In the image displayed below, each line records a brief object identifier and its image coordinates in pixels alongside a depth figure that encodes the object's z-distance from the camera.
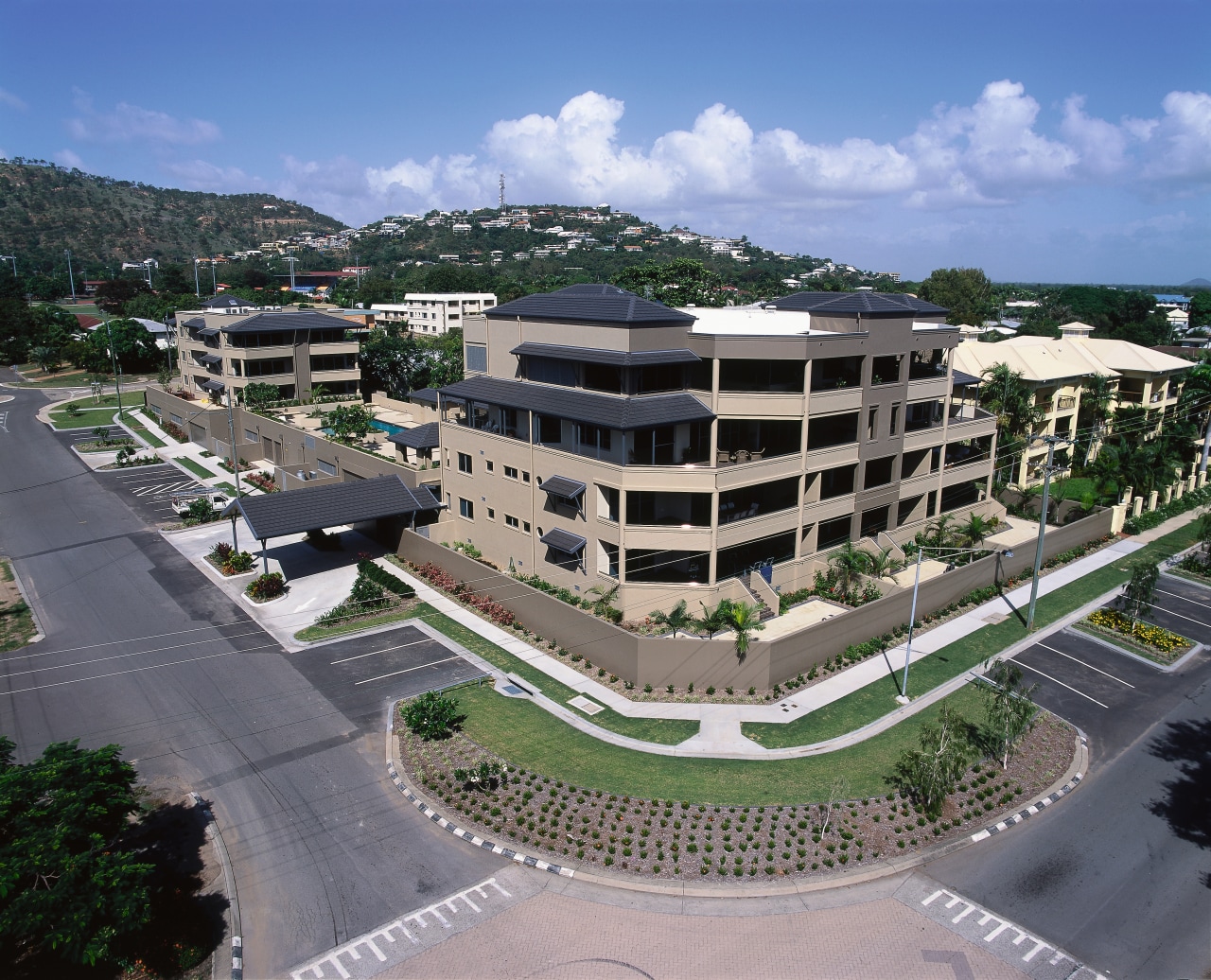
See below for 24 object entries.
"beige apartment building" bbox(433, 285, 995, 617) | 35.81
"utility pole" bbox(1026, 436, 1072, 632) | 37.06
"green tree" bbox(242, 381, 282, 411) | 67.56
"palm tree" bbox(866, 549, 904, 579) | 39.50
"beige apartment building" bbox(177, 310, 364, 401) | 69.81
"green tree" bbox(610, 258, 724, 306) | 96.25
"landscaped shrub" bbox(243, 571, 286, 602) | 39.56
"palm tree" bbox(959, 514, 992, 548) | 42.59
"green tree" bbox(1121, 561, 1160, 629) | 36.84
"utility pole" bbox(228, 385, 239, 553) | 45.34
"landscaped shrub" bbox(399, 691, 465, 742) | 27.48
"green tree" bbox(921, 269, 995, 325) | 131.25
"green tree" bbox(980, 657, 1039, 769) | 26.45
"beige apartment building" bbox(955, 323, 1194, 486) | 57.41
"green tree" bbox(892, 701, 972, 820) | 23.92
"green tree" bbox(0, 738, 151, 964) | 15.40
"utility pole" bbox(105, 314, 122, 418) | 91.54
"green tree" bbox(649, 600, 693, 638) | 32.44
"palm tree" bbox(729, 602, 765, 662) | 30.55
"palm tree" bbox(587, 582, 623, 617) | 35.12
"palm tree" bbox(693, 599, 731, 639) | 32.12
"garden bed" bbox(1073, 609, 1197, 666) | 35.50
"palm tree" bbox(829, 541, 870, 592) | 38.28
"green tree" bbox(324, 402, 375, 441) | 58.66
